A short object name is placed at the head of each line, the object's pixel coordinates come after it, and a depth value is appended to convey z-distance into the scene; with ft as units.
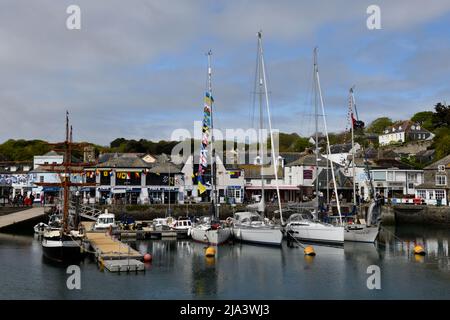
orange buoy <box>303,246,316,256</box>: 133.59
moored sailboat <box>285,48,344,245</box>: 151.64
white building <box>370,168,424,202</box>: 294.46
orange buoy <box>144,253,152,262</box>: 122.49
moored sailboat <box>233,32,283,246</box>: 148.87
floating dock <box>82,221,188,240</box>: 171.83
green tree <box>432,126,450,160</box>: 326.65
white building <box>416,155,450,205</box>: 248.93
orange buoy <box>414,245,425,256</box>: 136.15
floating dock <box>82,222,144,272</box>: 107.86
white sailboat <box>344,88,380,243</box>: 156.46
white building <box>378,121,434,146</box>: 448.57
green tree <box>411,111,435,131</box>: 510.09
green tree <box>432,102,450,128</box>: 381.11
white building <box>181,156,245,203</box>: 262.47
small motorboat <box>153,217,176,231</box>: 181.98
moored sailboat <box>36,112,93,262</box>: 121.88
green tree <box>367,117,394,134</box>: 552.82
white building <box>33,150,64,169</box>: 302.25
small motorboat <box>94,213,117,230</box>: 173.47
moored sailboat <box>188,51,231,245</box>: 155.74
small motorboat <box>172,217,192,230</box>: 179.42
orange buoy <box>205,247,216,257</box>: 133.80
